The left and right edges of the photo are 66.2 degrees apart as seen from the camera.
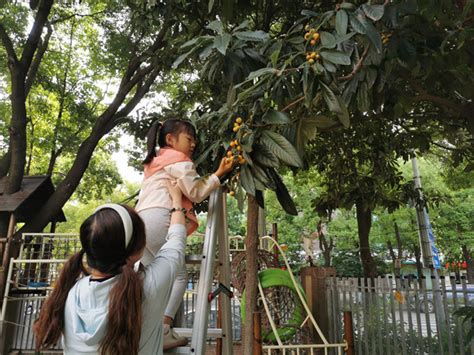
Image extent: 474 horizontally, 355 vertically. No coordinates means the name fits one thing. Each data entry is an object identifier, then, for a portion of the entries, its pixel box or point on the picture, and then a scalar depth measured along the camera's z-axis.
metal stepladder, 1.52
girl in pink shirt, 1.75
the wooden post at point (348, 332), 2.74
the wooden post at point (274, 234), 5.24
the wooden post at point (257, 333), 2.67
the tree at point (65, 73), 7.40
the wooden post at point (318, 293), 4.64
